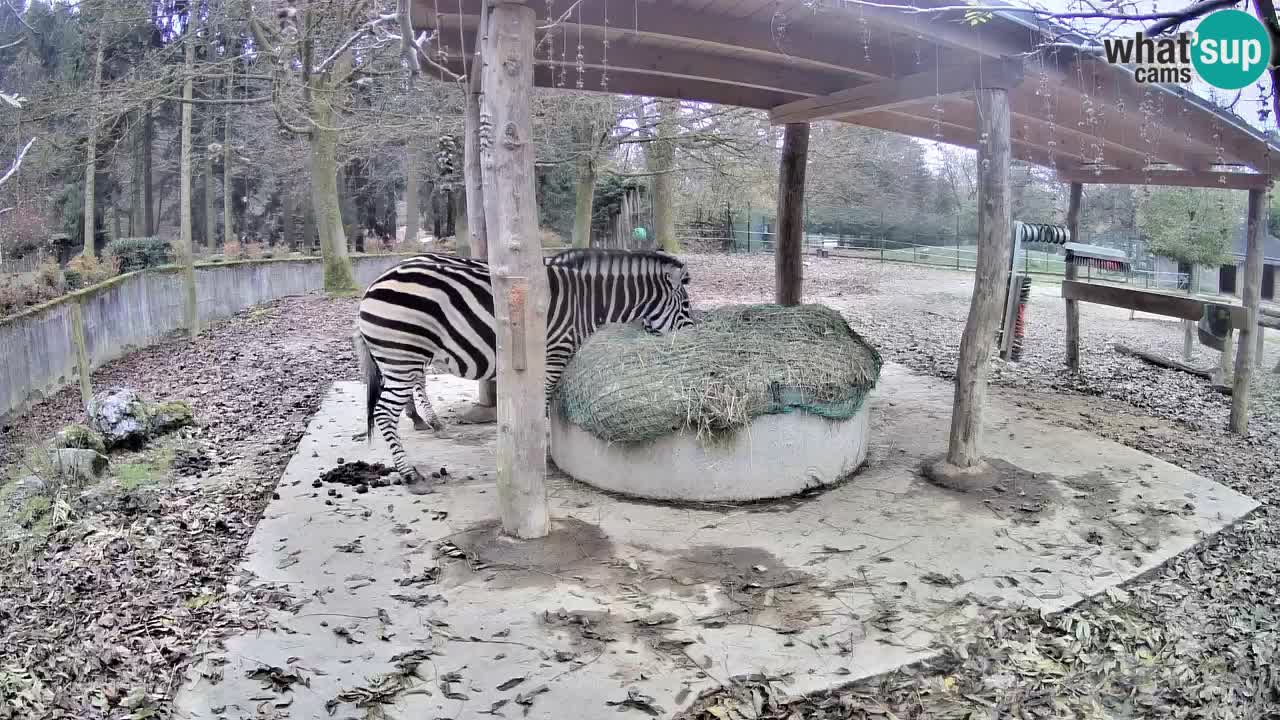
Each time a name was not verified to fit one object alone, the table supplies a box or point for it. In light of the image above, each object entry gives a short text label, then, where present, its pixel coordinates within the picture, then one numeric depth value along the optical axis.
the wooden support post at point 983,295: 5.47
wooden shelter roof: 4.81
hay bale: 5.19
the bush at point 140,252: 17.17
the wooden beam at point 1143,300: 7.81
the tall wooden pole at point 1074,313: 9.84
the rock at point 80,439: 5.99
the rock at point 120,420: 6.38
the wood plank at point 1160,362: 9.66
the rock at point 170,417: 6.89
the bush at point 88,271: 12.03
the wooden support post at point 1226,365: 8.96
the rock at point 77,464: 5.61
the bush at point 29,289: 9.21
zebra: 5.86
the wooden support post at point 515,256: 4.14
